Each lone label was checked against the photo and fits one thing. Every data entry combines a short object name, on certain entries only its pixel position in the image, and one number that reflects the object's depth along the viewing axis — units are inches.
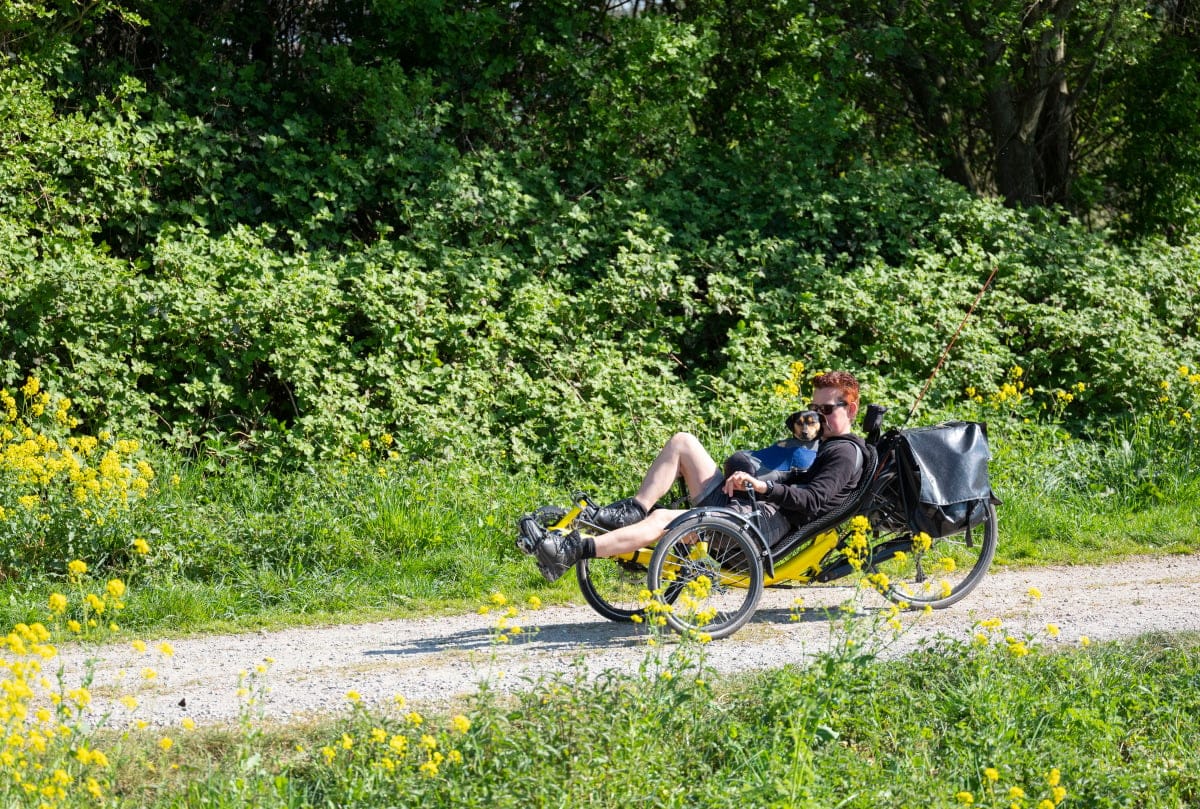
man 506.9
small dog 546.3
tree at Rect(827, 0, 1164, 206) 1053.1
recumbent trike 495.8
